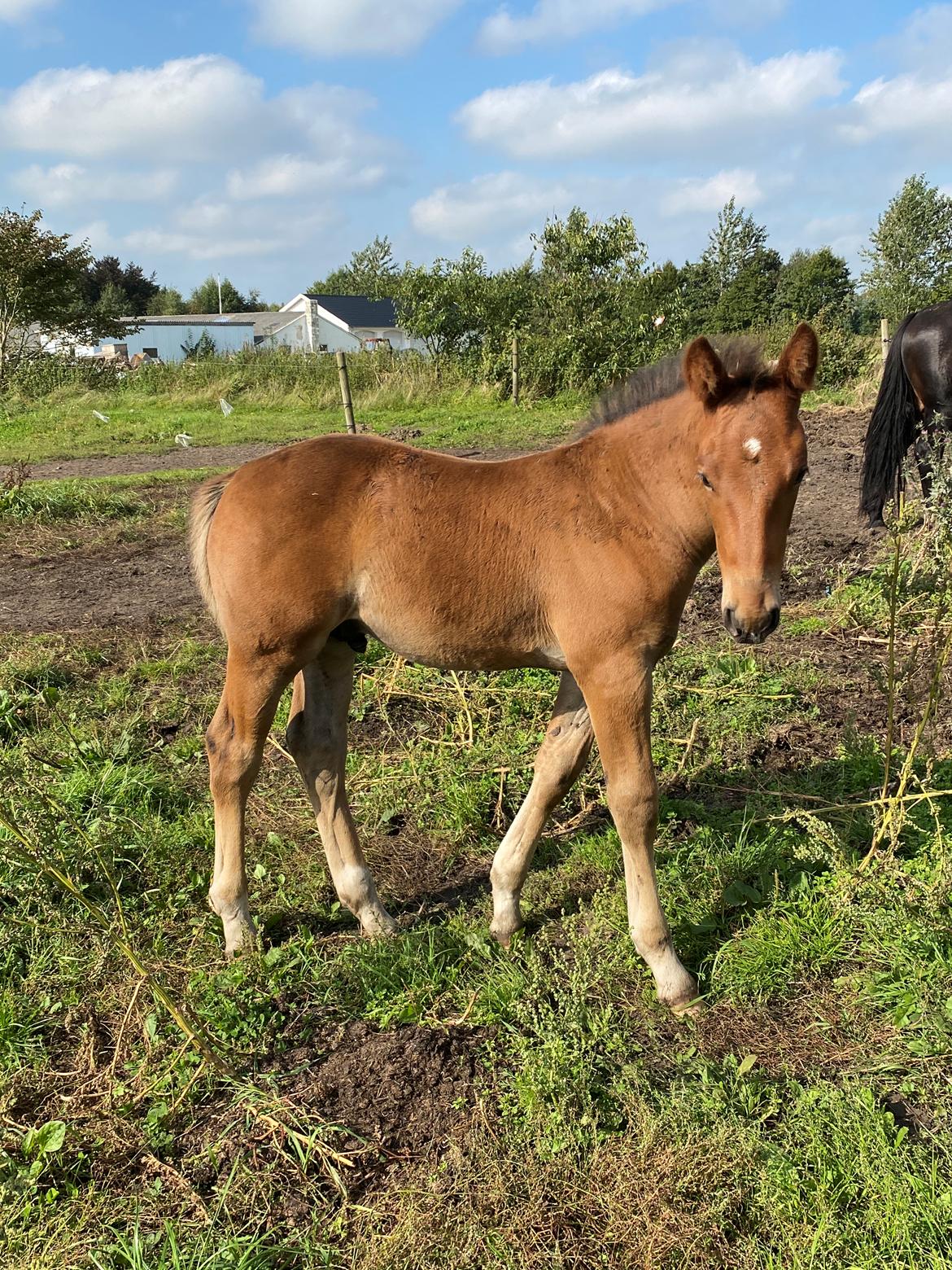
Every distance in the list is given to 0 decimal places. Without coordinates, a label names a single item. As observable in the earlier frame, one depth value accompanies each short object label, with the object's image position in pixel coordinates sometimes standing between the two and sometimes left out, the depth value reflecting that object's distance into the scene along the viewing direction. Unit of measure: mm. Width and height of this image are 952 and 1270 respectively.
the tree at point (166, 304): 84531
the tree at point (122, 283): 67812
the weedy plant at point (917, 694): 3111
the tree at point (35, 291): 23000
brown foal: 2777
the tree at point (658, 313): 21406
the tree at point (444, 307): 24906
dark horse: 8086
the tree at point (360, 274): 94181
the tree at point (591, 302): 21391
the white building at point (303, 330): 61625
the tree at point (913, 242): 40656
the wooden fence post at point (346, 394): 9281
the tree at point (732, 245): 52219
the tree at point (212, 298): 95375
